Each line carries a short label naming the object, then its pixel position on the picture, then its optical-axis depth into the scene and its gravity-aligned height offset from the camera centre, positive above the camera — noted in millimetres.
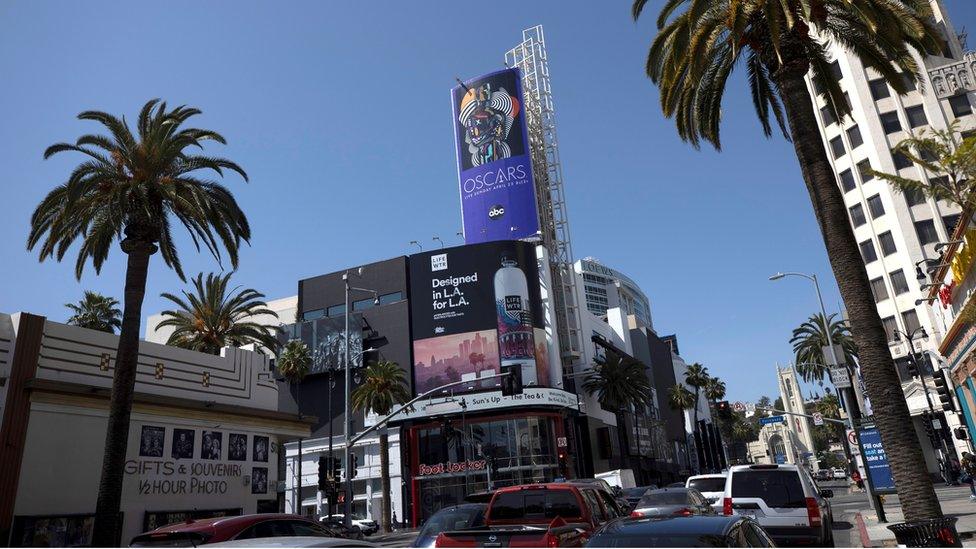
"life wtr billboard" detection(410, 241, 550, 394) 64750 +17046
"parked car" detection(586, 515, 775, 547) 5984 -489
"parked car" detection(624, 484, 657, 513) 30094 -626
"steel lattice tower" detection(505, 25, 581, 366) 72938 +30110
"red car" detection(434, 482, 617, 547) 11422 -320
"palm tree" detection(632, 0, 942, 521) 12750 +9522
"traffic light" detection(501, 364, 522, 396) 31391 +4886
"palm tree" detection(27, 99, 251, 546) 23734 +11151
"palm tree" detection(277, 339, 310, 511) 70188 +14770
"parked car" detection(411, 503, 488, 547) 12422 -454
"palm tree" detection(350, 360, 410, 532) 59125 +9346
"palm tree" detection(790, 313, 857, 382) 63000 +11120
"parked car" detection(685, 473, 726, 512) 22234 -302
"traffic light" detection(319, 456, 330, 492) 28844 +1300
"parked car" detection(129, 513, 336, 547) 9898 -264
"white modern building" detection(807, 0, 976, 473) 58000 +24468
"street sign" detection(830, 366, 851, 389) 29031 +3651
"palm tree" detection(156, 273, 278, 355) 45812 +12875
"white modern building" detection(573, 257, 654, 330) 157500 +46033
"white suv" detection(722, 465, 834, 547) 13672 -640
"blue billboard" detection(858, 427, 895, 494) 20391 -21
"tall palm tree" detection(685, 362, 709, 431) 114312 +16544
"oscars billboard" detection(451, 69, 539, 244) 70562 +33625
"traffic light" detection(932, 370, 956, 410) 30000 +2711
